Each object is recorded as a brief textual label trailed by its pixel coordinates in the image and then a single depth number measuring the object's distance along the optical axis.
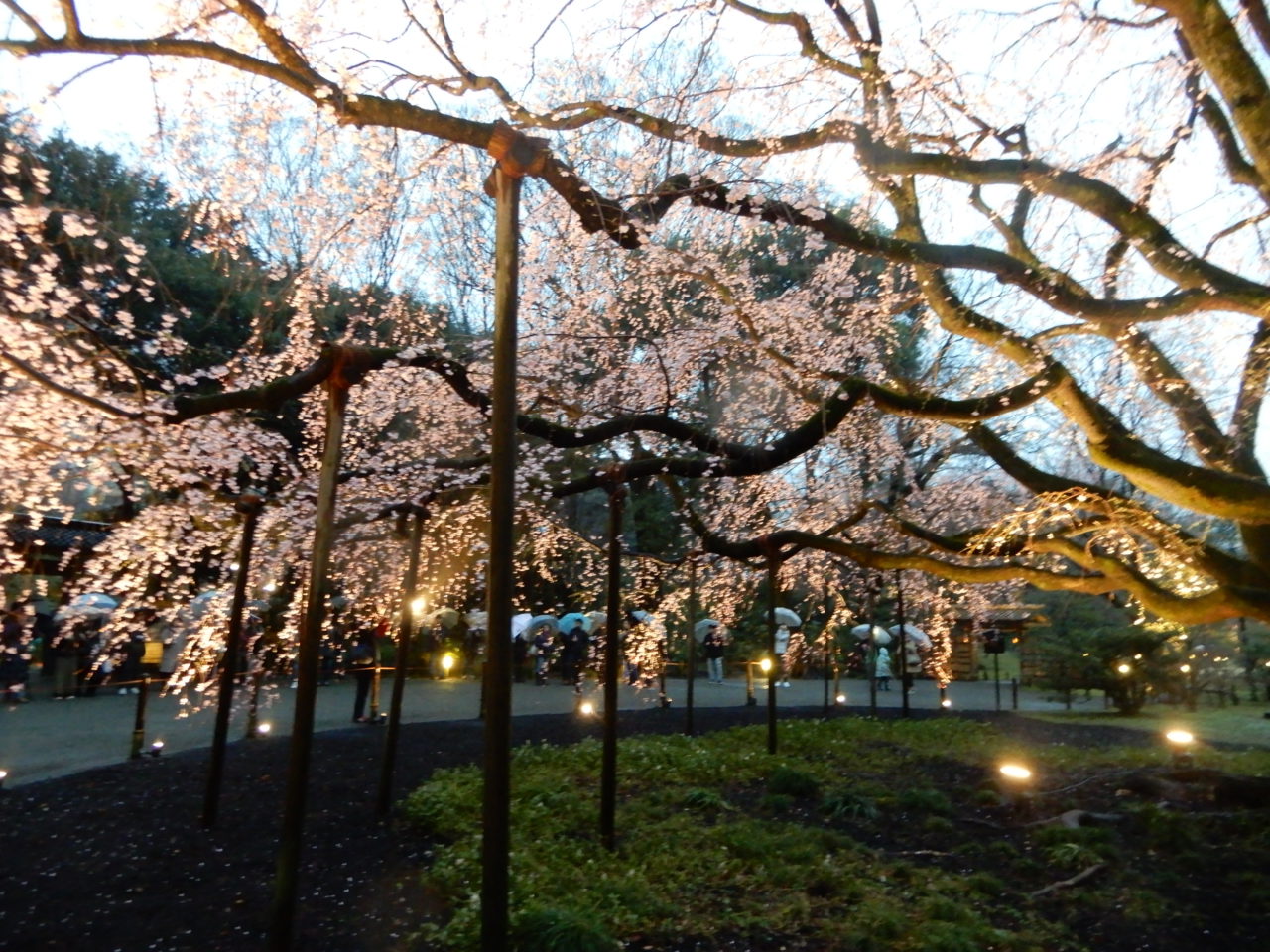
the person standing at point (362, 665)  13.29
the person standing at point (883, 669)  24.70
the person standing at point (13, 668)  13.05
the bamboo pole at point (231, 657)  7.11
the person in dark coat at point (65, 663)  14.52
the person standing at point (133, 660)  14.82
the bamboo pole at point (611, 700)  6.90
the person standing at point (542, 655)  21.44
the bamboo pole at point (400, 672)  7.54
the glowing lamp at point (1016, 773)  9.16
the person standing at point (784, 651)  22.62
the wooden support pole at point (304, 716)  4.18
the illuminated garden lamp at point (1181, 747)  10.30
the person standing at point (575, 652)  19.92
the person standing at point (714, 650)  21.66
